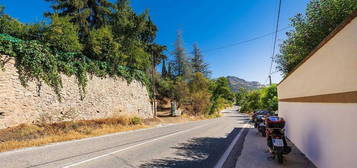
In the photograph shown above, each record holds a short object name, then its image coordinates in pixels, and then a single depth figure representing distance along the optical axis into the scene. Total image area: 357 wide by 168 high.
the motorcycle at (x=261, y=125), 10.64
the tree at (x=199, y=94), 35.22
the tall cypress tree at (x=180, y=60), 49.80
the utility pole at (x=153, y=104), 25.59
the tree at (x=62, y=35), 13.46
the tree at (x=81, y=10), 21.11
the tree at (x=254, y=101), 37.80
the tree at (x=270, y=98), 20.45
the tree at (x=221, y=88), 67.15
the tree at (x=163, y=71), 51.38
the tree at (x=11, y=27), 12.23
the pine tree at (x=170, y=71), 51.82
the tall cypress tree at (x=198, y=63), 61.00
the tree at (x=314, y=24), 9.00
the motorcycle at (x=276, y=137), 5.45
